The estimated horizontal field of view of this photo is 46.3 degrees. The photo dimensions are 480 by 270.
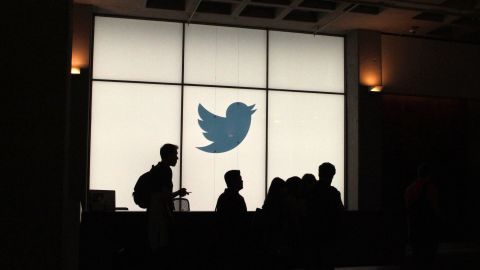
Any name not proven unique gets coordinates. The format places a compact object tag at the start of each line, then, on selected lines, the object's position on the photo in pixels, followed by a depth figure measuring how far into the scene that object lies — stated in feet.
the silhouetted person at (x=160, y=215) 14.94
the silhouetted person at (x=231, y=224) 15.81
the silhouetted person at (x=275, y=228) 16.19
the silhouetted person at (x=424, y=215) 20.39
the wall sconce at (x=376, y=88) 36.99
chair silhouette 25.35
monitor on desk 23.12
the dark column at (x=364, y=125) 36.83
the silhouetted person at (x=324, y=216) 15.76
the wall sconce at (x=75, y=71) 32.19
